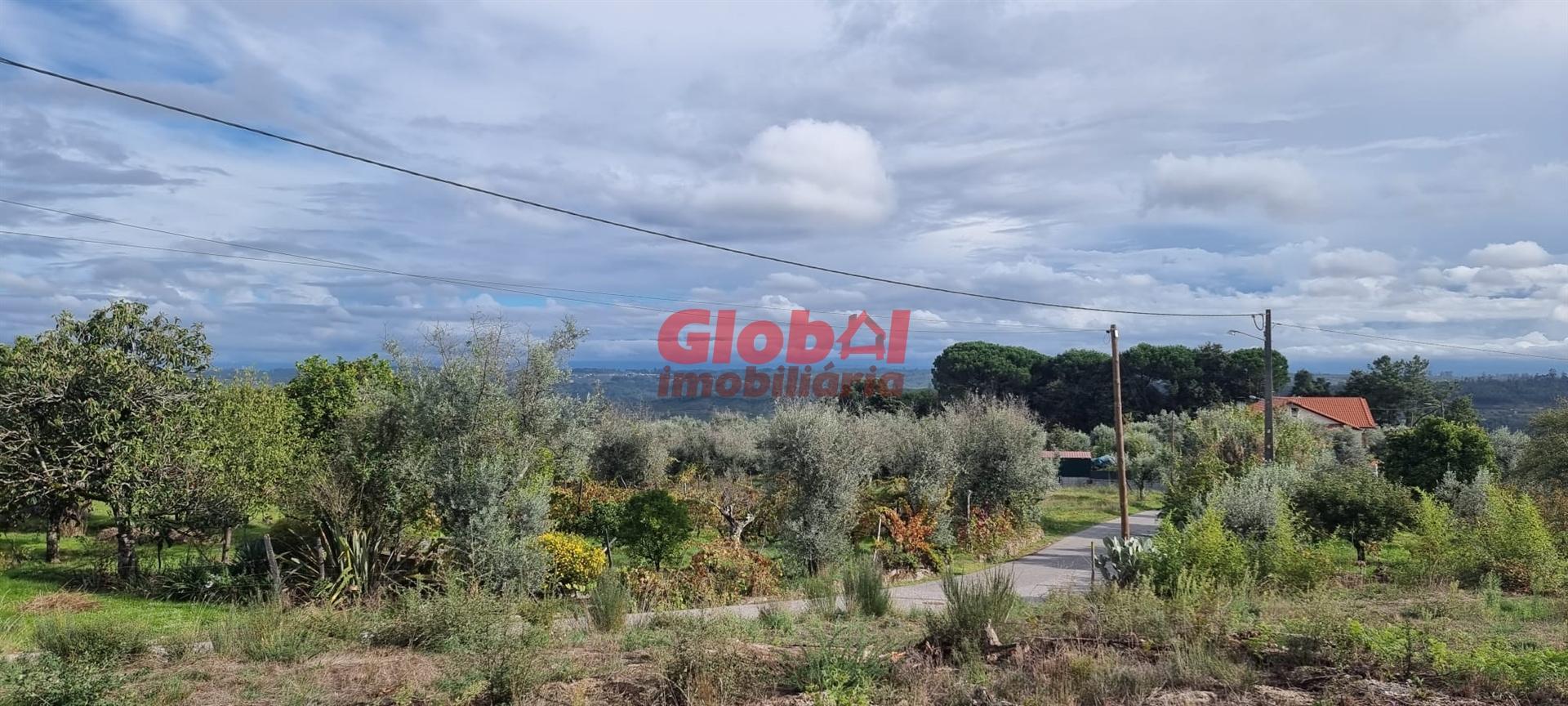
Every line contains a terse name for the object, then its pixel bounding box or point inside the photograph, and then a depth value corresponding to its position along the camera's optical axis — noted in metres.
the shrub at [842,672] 6.27
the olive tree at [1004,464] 25.53
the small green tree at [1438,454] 25.28
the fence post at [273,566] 11.50
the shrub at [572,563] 14.66
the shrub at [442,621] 8.30
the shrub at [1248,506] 14.54
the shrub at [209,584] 13.26
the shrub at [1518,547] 12.33
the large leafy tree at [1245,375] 60.75
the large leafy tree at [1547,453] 22.52
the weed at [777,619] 9.30
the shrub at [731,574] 14.20
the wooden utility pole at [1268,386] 23.19
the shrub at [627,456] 30.97
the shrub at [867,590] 10.43
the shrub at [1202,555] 11.05
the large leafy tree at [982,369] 69.12
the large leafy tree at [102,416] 14.05
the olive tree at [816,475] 16.91
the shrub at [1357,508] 16.95
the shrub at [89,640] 7.48
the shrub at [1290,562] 12.09
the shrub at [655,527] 16.89
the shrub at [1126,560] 11.72
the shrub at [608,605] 9.53
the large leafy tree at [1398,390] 65.69
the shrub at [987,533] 21.91
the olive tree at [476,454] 13.07
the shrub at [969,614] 7.74
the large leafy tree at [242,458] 14.95
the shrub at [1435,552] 13.16
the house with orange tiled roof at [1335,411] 53.54
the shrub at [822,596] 9.82
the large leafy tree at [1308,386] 73.88
